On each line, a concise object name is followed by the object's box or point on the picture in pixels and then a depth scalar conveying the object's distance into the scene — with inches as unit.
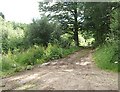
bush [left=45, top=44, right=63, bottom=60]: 232.1
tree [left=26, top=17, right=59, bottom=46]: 290.8
